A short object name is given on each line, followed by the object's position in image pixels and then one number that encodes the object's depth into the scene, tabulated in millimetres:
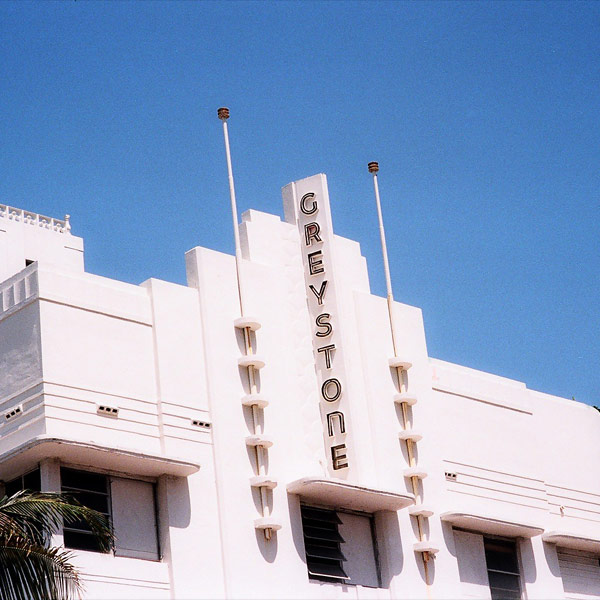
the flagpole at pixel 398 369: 33562
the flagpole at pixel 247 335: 30634
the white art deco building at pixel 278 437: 28703
